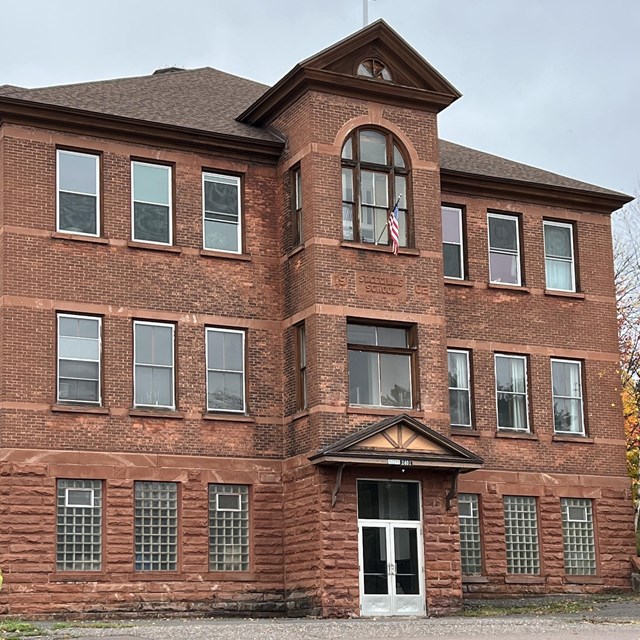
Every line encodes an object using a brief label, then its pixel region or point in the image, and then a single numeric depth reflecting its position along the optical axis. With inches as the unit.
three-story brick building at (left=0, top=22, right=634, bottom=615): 1115.9
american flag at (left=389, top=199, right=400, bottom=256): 1197.1
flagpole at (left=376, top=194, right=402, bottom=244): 1209.4
